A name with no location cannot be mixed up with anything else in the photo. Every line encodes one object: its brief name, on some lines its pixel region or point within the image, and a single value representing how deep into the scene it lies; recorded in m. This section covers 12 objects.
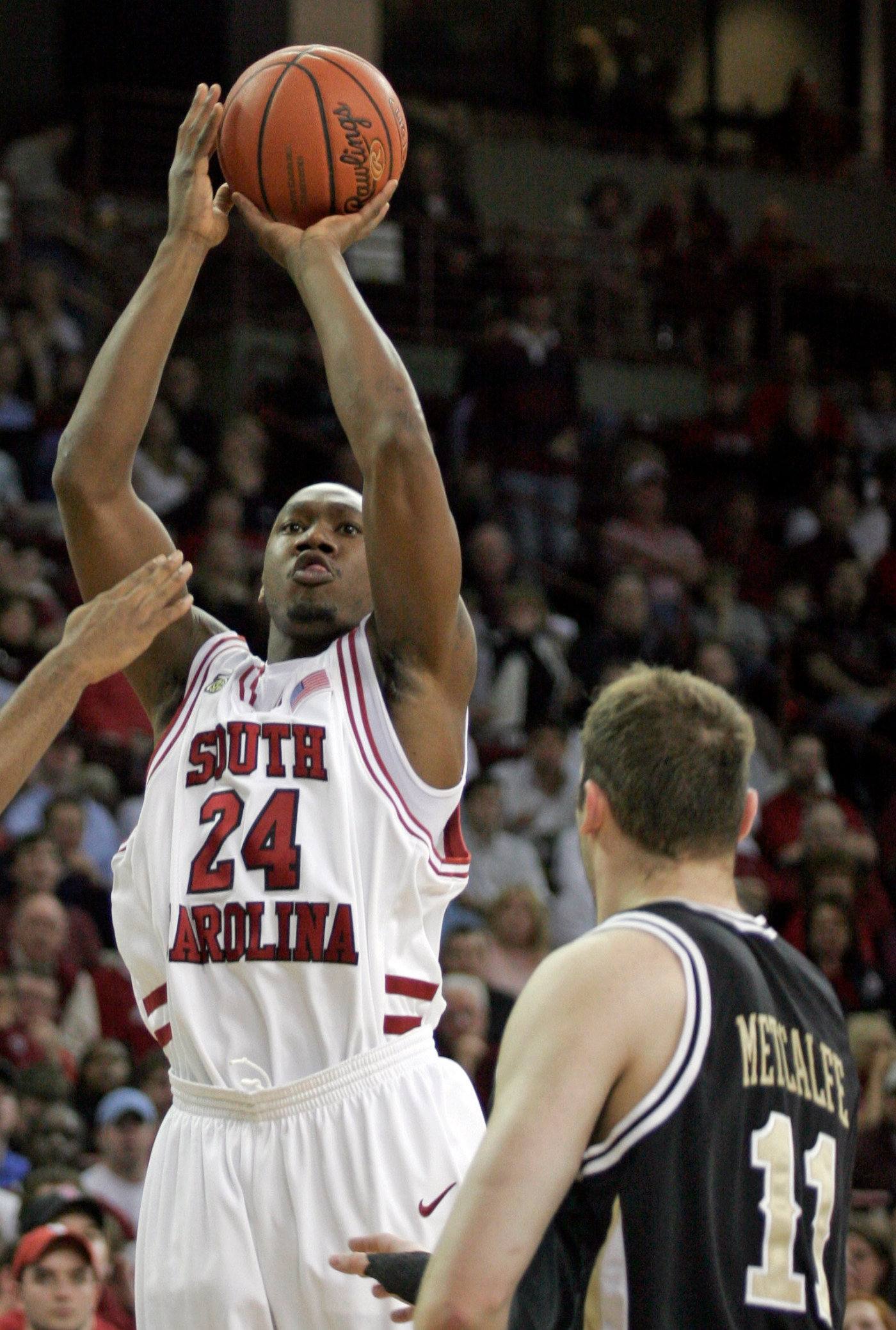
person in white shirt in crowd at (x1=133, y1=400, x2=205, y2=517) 21.69
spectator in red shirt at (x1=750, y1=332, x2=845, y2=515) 28.19
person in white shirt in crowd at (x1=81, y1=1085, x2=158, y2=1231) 13.20
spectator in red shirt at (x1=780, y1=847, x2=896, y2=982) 17.22
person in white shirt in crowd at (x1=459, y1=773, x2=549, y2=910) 17.75
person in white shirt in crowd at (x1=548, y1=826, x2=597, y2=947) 17.80
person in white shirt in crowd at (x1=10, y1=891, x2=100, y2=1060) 14.95
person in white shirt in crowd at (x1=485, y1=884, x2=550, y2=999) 16.37
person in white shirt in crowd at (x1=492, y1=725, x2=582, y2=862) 18.73
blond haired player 4.65
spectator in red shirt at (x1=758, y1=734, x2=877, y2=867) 19.97
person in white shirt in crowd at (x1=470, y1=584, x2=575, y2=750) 20.42
